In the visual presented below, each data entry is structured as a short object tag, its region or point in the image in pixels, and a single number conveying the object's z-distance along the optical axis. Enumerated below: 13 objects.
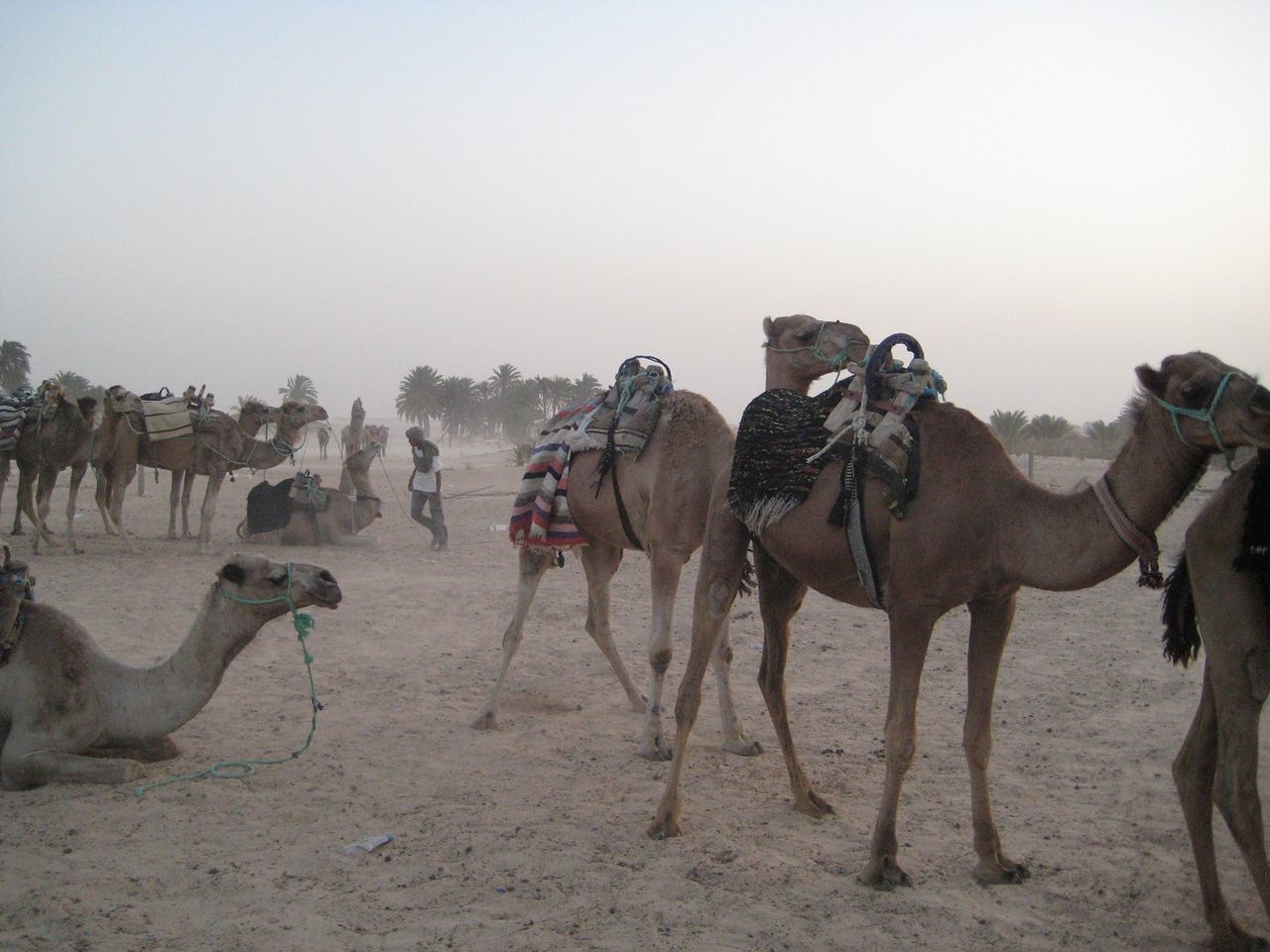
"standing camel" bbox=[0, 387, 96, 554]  14.04
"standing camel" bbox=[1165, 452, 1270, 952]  3.42
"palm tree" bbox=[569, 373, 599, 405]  65.62
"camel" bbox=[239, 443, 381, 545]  15.59
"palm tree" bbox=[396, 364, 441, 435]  72.62
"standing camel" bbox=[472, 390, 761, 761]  5.92
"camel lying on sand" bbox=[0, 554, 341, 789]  5.07
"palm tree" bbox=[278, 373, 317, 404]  76.00
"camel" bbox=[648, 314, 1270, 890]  3.51
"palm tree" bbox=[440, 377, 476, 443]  74.31
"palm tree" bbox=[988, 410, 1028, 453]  38.53
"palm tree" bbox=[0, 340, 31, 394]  43.12
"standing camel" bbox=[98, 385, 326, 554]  14.34
